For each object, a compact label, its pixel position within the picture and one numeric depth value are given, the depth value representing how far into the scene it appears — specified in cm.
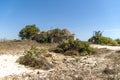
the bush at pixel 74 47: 589
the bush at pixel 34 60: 389
